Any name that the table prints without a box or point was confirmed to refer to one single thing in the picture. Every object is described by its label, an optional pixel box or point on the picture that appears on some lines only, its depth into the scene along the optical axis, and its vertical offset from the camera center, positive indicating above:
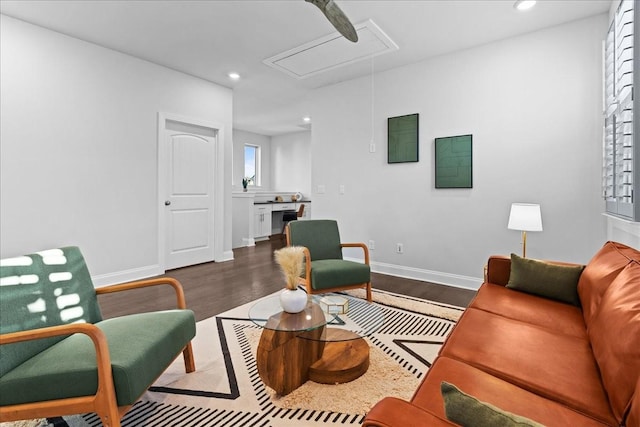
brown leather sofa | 0.90 -0.59
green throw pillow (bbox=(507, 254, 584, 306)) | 1.92 -0.44
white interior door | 4.39 +0.26
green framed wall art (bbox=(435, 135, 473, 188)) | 3.58 +0.57
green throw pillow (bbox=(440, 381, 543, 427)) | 0.57 -0.40
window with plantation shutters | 1.95 +0.66
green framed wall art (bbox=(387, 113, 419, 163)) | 3.96 +0.93
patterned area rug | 1.50 -0.99
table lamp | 2.68 -0.07
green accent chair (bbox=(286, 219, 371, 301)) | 2.77 -0.51
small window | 8.88 +1.34
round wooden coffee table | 1.66 -0.75
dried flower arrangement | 1.85 -0.33
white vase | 1.81 -0.53
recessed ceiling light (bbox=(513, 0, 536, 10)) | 2.70 +1.81
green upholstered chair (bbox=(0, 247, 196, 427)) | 1.17 -0.60
